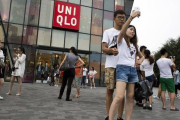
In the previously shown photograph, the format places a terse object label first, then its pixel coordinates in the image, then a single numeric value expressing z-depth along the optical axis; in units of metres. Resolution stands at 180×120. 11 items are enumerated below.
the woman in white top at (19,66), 6.89
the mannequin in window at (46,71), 17.34
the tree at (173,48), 35.29
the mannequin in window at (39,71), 17.25
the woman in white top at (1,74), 5.85
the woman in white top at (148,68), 6.27
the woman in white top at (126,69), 2.87
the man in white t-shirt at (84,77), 15.10
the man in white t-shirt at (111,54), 3.21
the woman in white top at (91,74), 16.07
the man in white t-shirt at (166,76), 6.02
